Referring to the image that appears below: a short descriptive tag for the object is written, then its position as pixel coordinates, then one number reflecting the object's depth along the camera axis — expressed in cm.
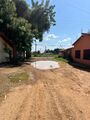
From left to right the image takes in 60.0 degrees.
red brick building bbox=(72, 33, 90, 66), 1039
